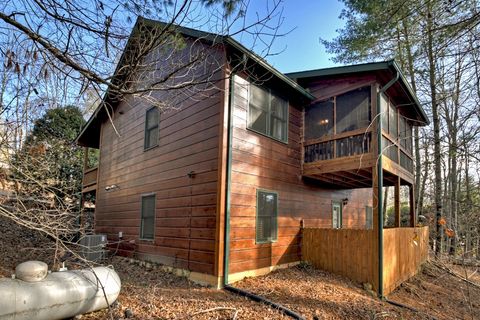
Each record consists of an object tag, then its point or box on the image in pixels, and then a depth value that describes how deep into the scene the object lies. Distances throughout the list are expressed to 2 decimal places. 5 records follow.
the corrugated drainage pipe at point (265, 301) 4.89
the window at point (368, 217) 12.16
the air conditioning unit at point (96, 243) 9.21
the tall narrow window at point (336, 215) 10.21
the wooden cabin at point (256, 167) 6.71
